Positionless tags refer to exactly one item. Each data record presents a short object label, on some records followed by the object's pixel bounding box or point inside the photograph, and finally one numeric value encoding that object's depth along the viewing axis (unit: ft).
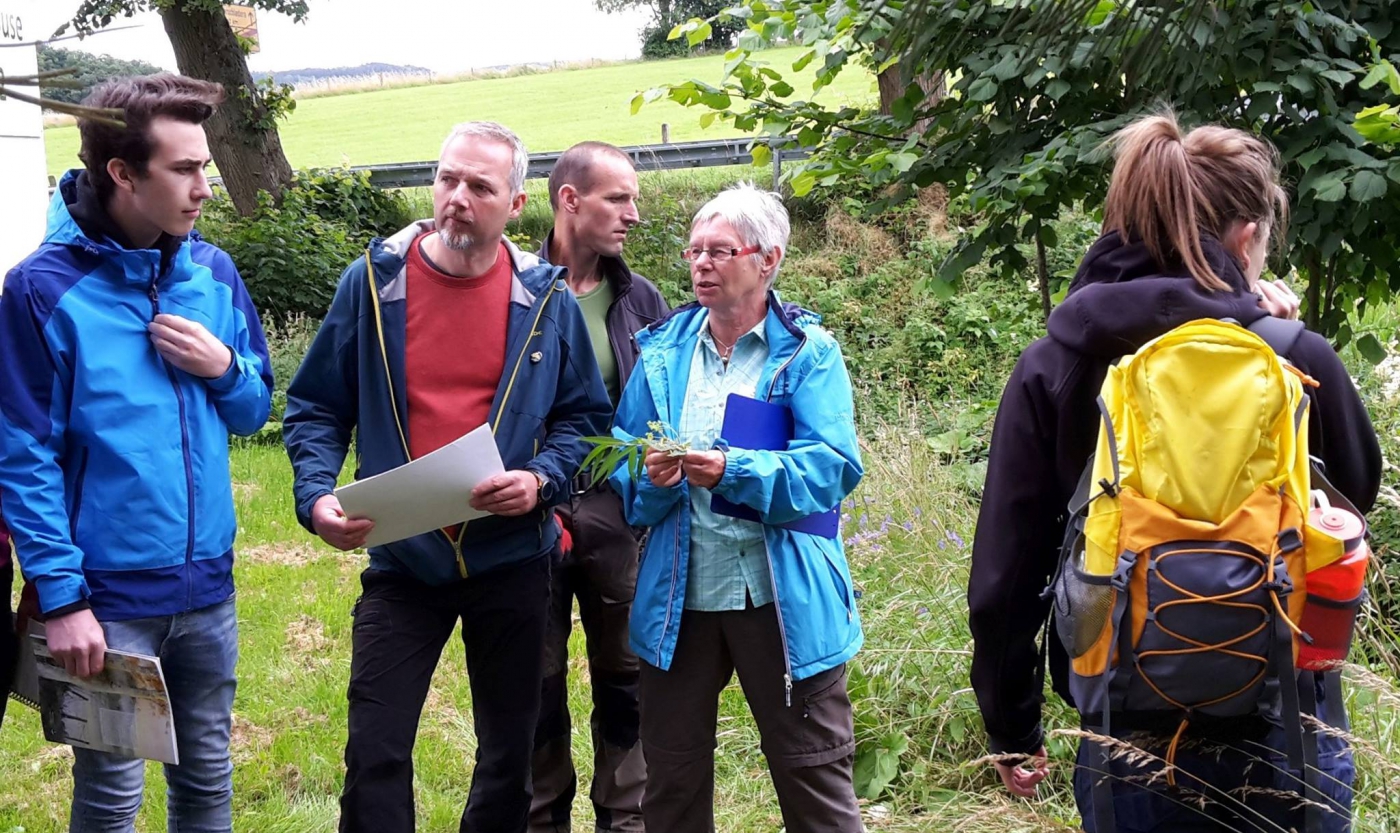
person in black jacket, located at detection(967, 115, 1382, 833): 6.86
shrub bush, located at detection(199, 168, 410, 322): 43.16
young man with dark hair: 9.15
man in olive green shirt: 12.90
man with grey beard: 10.36
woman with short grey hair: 10.11
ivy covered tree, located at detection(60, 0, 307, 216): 43.25
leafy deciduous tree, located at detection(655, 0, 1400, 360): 11.69
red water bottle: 6.25
